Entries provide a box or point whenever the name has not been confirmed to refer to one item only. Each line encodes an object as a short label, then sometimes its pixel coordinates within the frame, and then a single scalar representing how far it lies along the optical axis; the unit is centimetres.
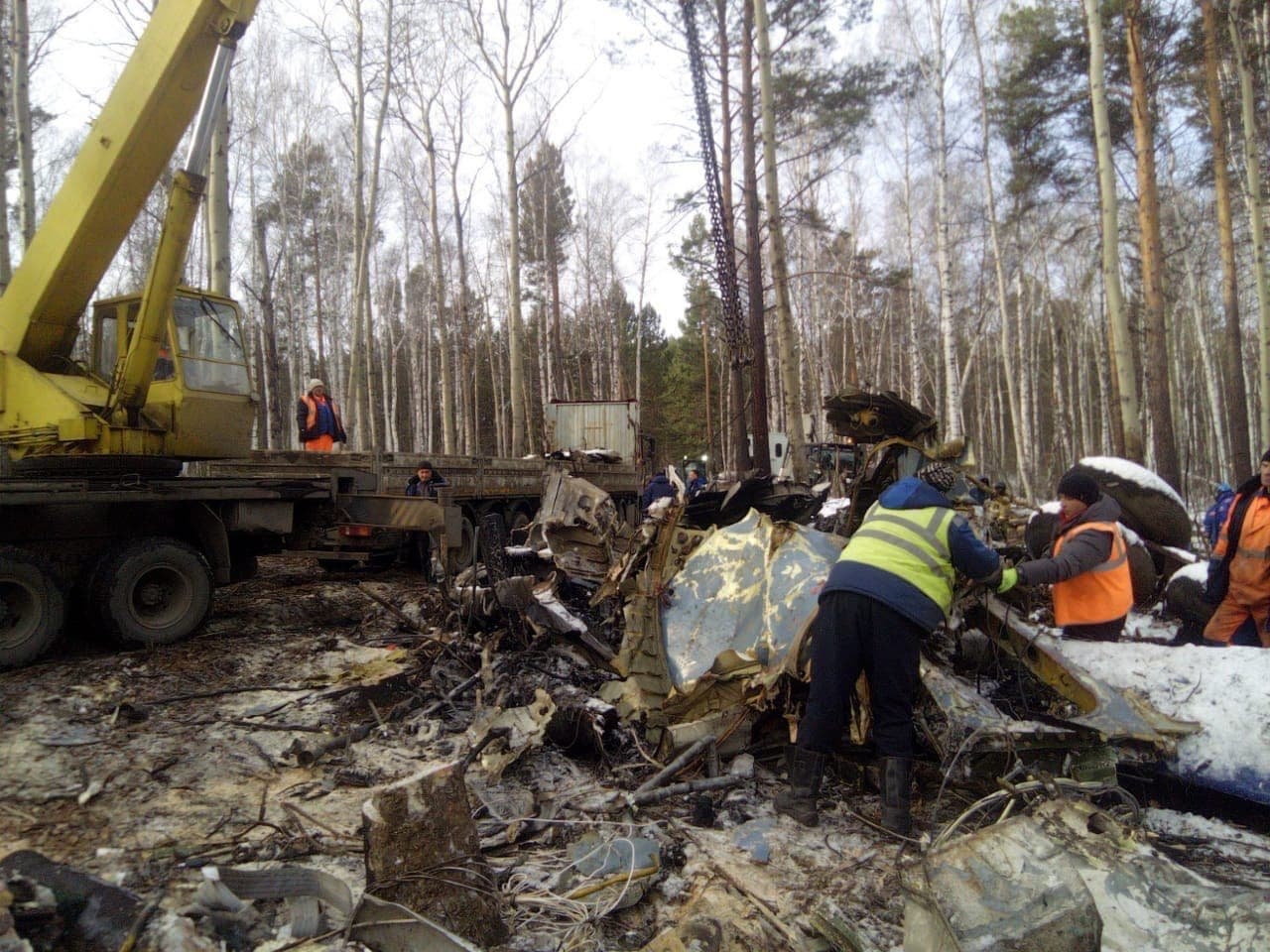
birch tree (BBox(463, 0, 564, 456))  1691
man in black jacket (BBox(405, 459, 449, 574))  916
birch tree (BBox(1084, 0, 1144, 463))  980
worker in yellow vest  341
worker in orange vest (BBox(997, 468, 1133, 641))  417
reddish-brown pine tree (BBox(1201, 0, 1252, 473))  1300
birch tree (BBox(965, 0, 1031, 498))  1958
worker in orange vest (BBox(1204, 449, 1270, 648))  476
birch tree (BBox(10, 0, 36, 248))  1145
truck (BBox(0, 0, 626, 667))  566
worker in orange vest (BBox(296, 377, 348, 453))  1003
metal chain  1244
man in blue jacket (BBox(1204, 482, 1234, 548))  816
